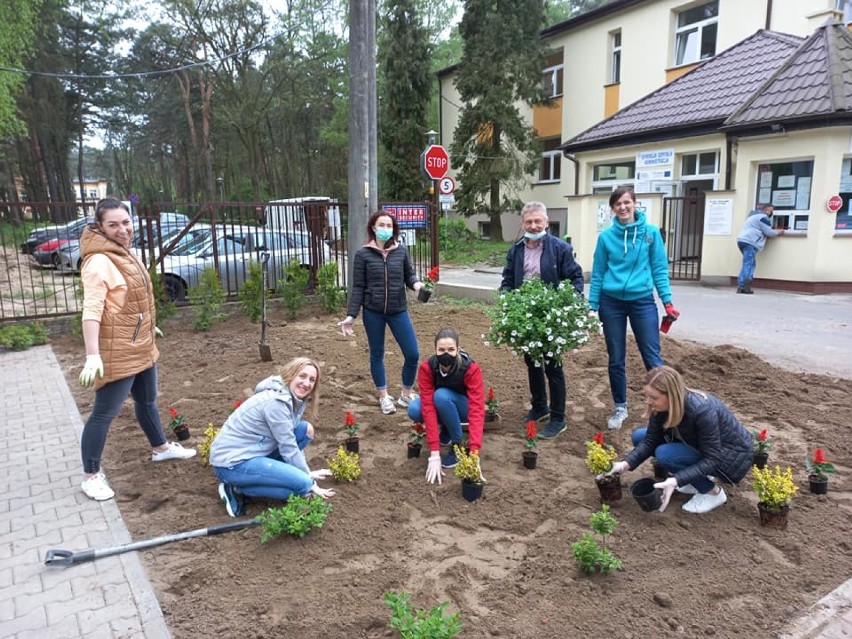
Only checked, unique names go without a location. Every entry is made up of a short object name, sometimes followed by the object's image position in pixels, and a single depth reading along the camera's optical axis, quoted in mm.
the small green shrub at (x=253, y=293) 8867
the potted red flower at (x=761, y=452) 3883
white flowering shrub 4234
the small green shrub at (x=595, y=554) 2729
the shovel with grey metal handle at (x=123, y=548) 2963
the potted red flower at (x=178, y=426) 4602
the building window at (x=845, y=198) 10758
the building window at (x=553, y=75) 22172
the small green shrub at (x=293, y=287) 9367
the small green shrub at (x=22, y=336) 8094
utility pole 8094
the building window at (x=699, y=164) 13742
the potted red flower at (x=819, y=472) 3543
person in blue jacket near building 11109
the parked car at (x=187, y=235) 10047
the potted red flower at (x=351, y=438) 4238
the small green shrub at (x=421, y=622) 2172
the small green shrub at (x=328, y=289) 9633
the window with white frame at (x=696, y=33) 17016
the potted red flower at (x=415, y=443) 4164
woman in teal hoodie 4402
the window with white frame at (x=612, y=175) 16156
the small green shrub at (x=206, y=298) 8758
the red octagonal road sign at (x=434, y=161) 11234
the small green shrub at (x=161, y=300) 8260
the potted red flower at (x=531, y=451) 3992
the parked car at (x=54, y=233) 14838
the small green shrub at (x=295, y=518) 3037
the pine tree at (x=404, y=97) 24672
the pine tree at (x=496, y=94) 20344
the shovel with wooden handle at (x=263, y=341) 7023
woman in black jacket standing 4980
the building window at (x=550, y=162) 22875
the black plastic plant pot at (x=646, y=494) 3227
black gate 13016
